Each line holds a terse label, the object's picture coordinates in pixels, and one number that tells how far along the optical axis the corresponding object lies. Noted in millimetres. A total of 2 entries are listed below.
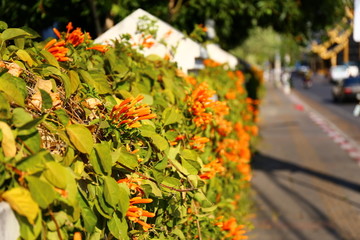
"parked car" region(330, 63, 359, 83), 50375
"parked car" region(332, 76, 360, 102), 26125
